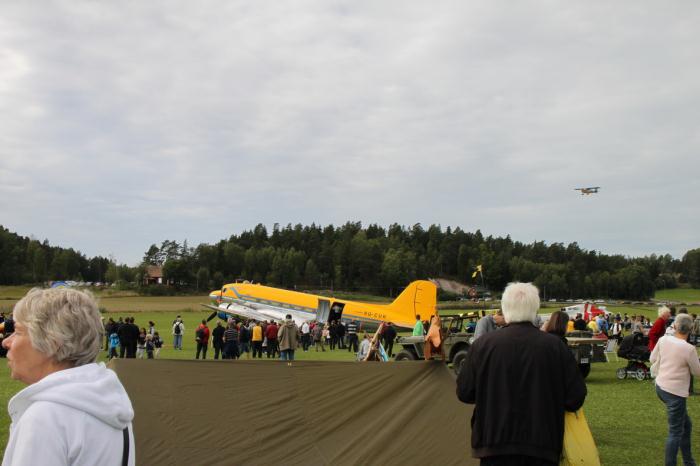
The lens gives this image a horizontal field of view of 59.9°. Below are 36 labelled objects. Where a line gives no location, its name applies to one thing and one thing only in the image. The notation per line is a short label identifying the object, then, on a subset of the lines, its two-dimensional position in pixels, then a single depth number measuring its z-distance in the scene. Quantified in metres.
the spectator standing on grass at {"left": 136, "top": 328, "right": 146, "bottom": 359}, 22.30
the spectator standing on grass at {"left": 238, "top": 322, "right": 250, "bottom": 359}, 24.03
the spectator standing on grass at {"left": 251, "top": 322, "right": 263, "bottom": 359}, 23.44
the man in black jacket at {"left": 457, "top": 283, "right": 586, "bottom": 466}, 3.28
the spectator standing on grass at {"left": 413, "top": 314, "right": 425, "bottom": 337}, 19.42
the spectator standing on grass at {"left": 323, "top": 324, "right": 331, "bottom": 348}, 31.38
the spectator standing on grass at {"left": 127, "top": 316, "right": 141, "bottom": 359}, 18.20
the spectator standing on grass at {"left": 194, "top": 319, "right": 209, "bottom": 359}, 20.58
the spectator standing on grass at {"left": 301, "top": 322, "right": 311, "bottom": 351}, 29.19
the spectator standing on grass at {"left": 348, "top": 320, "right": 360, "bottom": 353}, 28.70
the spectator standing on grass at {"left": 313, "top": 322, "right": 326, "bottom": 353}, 29.75
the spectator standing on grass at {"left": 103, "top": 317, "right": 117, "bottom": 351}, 22.38
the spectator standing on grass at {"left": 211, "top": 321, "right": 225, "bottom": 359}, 21.28
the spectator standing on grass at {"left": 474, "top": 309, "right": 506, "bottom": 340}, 9.14
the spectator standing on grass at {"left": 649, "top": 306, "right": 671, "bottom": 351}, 9.58
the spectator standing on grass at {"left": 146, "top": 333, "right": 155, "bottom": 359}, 21.38
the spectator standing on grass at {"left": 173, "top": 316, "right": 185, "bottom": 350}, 26.05
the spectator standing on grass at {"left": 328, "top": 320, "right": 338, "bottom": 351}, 30.27
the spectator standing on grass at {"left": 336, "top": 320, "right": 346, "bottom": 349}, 30.65
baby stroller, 15.41
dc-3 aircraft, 37.38
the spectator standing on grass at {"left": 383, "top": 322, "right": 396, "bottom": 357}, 23.31
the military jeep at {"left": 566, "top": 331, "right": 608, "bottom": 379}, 14.21
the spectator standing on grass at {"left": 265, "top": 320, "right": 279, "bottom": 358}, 22.89
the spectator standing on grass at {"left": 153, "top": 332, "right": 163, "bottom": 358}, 22.00
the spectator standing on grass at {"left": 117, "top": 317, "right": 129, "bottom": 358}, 18.12
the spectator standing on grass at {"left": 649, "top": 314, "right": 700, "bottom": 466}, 5.80
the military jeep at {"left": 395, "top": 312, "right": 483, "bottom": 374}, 15.29
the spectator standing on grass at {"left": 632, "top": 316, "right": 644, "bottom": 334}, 23.38
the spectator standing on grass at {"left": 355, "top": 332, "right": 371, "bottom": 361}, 13.83
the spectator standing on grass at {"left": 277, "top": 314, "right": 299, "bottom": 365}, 18.11
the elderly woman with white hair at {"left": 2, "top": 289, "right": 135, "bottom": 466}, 1.77
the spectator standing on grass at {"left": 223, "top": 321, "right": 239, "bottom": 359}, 19.31
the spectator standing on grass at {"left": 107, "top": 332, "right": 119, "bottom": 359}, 20.55
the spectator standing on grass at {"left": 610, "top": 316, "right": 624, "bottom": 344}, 28.59
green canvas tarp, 5.18
